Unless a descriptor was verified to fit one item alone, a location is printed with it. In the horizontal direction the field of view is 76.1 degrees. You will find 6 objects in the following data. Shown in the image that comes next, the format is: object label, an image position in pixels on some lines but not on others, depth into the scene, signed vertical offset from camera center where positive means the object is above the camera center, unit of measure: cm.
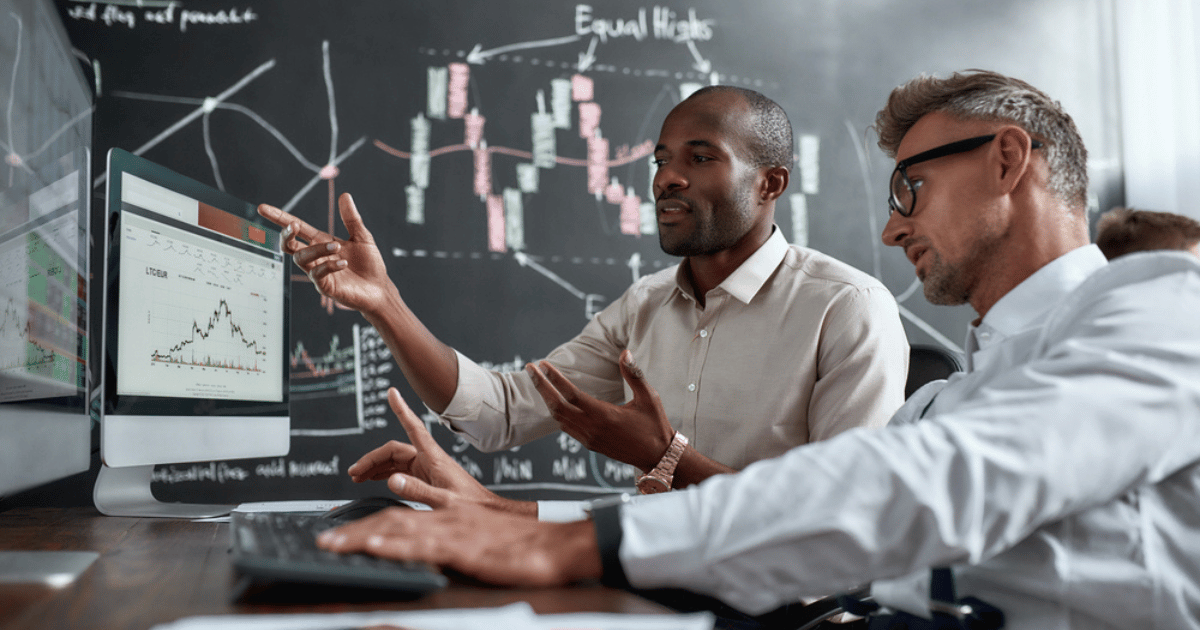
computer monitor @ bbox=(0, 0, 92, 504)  89 +13
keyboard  49 -14
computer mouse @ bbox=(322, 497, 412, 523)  96 -21
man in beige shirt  143 +1
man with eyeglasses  59 -14
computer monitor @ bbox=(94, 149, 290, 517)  111 +3
